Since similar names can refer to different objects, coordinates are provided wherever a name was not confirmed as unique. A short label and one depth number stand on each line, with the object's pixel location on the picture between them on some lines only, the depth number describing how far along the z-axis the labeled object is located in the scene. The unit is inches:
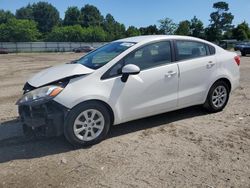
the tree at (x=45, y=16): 2998.8
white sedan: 115.8
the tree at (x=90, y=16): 3038.8
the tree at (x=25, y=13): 3026.5
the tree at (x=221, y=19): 2468.5
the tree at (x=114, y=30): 2341.0
